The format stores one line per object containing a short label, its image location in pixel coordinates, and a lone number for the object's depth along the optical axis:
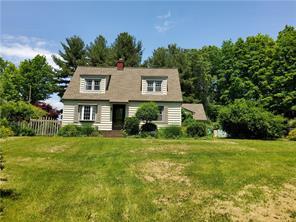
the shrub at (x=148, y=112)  21.91
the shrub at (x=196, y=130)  20.42
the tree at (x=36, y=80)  47.34
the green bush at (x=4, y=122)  18.78
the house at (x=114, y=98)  24.39
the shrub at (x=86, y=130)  21.02
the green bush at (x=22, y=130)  19.89
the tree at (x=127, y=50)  47.41
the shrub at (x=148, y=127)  22.72
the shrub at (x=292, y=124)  24.02
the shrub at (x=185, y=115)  29.83
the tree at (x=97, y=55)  48.22
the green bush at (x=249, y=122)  18.98
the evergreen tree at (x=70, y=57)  48.71
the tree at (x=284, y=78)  33.47
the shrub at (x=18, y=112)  21.87
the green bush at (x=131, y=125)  22.03
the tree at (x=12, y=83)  45.28
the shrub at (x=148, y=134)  20.73
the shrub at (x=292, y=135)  19.60
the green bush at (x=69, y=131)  20.35
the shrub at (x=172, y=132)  19.83
